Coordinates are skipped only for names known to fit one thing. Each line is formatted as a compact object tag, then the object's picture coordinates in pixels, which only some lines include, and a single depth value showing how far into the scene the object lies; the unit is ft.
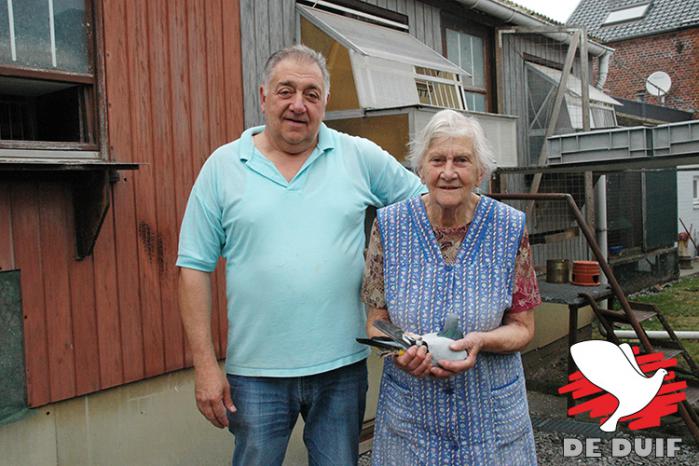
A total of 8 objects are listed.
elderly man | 6.77
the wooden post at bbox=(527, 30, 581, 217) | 23.76
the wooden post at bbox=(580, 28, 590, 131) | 23.57
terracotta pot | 19.75
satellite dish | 61.93
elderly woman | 6.48
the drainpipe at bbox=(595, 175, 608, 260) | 29.45
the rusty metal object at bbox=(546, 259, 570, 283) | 20.67
